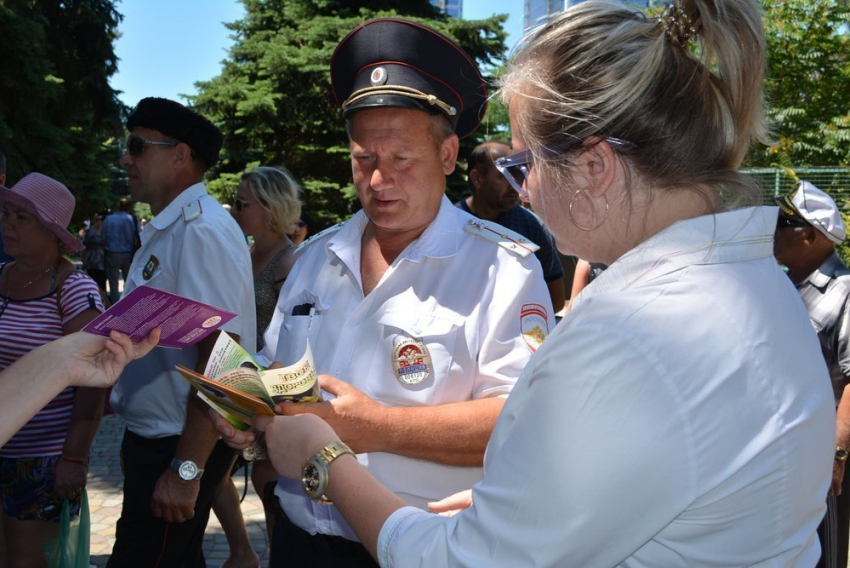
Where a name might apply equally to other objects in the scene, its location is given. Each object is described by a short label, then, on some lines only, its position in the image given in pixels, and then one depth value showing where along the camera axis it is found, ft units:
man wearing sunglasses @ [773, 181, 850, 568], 10.62
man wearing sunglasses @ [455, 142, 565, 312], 16.24
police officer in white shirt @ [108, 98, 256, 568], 8.91
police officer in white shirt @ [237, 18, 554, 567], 6.07
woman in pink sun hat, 10.54
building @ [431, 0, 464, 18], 378.40
